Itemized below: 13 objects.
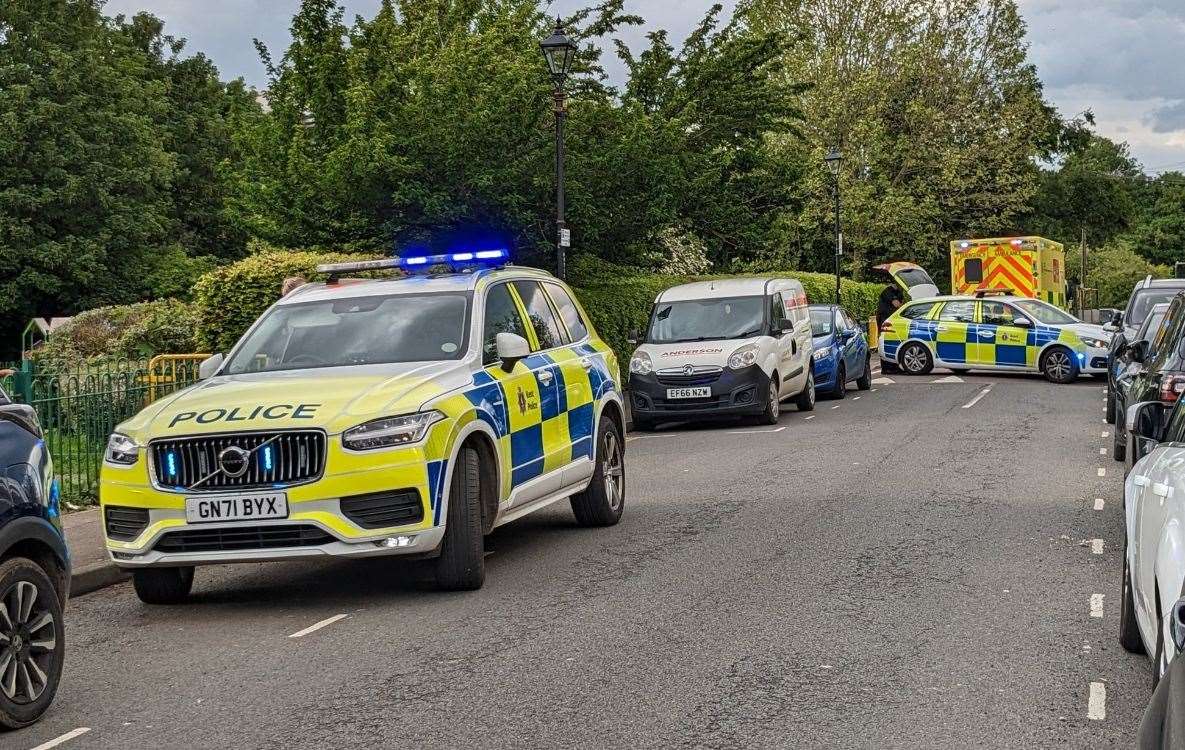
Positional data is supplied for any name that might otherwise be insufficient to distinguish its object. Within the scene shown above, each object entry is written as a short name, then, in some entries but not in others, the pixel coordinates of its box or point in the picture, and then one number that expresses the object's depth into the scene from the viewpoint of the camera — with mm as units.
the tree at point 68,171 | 48125
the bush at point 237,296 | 19297
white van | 20234
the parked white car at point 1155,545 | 5062
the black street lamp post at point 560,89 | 19641
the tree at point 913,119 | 51844
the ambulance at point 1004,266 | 39000
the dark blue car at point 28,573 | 6113
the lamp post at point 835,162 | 38531
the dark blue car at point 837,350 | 25000
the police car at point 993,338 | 28875
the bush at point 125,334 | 20391
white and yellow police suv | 8094
